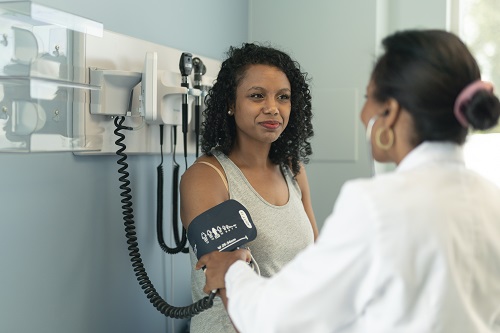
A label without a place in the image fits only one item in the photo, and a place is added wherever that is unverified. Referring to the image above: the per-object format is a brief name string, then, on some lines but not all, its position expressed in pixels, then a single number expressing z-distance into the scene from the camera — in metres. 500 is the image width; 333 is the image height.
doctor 0.97
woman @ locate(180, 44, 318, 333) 1.75
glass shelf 1.27
